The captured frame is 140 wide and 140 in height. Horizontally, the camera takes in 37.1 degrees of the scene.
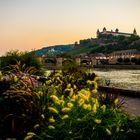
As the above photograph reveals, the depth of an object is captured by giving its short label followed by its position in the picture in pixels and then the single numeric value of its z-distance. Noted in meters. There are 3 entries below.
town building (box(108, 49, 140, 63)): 101.37
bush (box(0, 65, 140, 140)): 3.34
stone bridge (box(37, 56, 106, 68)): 67.32
